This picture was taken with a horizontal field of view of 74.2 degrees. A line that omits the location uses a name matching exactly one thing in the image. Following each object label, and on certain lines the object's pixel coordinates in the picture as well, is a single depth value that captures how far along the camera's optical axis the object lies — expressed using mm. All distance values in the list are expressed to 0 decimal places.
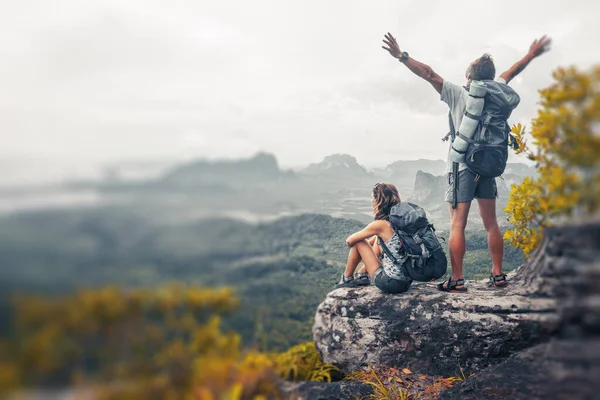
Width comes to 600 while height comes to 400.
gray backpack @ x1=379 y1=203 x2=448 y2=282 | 4410
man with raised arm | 4406
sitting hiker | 4430
